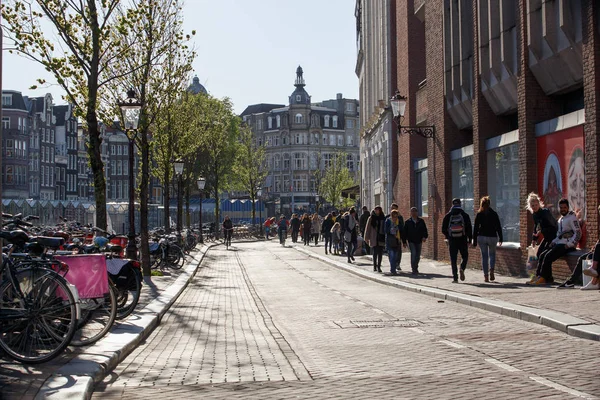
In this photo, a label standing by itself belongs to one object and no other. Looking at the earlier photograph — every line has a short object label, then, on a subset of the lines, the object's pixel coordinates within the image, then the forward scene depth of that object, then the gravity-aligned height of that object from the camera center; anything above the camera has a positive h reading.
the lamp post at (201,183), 51.88 +2.41
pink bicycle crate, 9.42 -0.51
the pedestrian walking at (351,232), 32.16 -0.32
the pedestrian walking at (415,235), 22.81 -0.32
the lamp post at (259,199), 76.43 +2.25
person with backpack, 19.80 -0.22
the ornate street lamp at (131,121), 20.91 +2.45
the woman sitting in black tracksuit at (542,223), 17.84 -0.04
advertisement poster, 17.88 +1.09
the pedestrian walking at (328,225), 41.38 -0.08
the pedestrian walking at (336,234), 38.29 -0.46
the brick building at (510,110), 17.69 +2.80
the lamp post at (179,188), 37.25 +1.70
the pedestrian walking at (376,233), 25.09 -0.28
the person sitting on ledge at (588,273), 15.42 -0.92
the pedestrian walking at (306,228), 53.75 -0.27
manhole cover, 11.96 -1.37
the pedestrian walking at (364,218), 32.09 +0.18
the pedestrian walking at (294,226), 58.95 -0.19
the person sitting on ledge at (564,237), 17.11 -0.31
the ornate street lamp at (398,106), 27.27 +3.53
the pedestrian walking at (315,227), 53.16 -0.21
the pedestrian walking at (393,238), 23.62 -0.40
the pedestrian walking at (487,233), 19.16 -0.24
